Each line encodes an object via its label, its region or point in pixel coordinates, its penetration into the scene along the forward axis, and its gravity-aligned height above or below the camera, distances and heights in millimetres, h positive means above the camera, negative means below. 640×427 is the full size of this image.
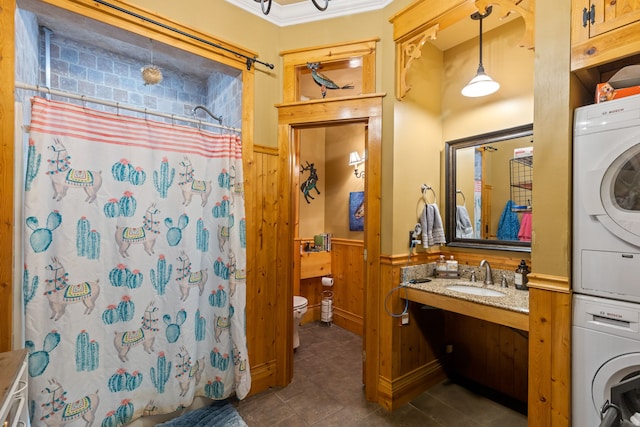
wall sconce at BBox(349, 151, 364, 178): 3576 +572
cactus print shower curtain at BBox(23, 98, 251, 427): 1504 -341
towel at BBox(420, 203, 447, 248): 2299 -143
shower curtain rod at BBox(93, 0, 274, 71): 1704 +1140
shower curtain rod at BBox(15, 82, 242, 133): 1486 +585
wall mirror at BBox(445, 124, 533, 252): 2125 +143
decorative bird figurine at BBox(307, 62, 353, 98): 2316 +1038
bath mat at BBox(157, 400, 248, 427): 1890 -1381
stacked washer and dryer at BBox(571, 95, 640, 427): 1185 -189
